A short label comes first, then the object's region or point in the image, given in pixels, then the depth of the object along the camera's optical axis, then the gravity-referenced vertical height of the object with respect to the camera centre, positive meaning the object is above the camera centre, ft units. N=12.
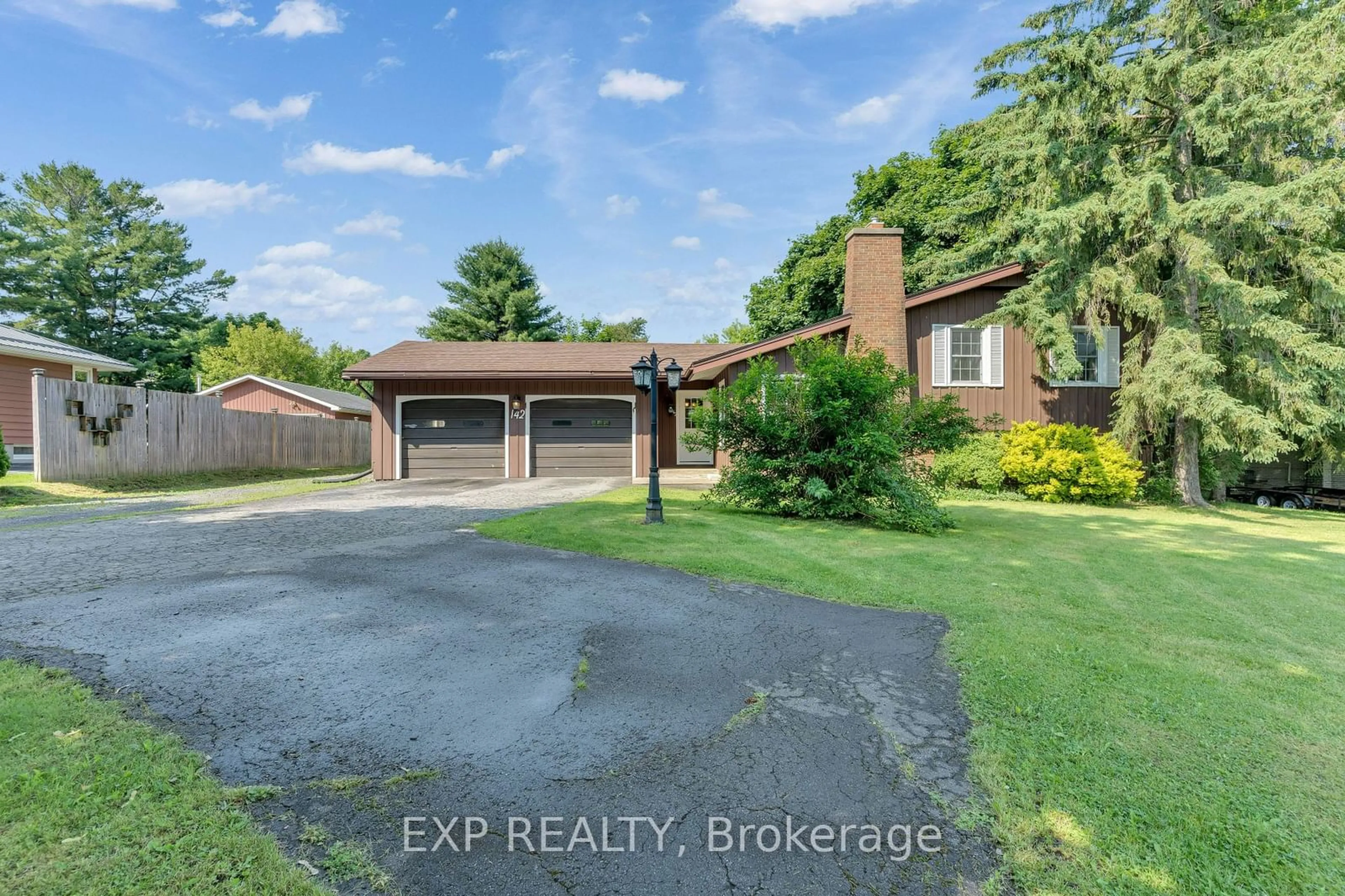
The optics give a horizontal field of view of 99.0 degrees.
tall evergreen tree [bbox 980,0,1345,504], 31.50 +13.18
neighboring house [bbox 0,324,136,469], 45.39 +6.23
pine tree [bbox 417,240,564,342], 111.24 +27.71
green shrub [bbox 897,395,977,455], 26.11 +0.66
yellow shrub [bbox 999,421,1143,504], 35.37 -1.69
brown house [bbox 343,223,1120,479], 41.19 +4.69
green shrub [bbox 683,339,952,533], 24.91 -0.06
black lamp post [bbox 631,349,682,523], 24.53 +1.54
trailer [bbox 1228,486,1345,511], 49.16 -5.14
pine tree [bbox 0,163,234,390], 84.69 +26.90
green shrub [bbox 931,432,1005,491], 38.22 -1.77
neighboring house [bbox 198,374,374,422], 78.33 +6.36
